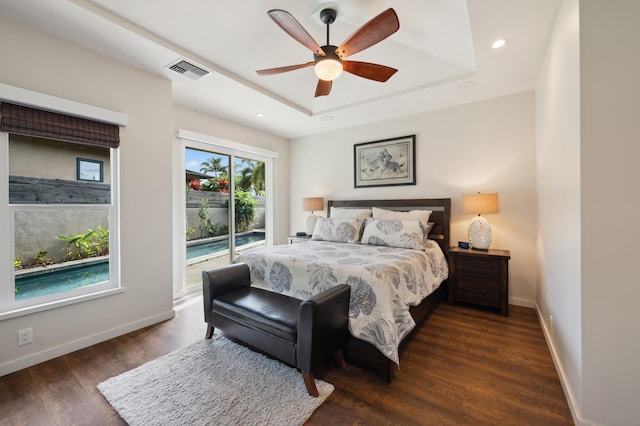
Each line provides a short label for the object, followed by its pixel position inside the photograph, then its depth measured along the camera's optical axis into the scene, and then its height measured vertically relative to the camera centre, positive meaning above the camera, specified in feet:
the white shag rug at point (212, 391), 5.08 -3.92
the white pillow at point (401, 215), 11.61 -0.17
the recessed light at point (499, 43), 7.29 +4.74
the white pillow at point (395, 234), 10.19 -0.91
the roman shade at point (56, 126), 6.53 +2.42
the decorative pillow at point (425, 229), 10.55 -0.72
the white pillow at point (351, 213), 13.26 -0.07
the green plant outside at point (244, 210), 14.76 +0.14
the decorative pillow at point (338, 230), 11.86 -0.86
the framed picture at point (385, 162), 13.21 +2.61
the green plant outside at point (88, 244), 7.83 -0.93
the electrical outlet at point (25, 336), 6.66 -3.12
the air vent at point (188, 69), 8.44 +4.80
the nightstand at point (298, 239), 14.21 -1.46
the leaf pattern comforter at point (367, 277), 6.22 -1.88
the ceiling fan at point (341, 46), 5.45 +3.93
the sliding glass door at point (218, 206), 12.73 +0.35
